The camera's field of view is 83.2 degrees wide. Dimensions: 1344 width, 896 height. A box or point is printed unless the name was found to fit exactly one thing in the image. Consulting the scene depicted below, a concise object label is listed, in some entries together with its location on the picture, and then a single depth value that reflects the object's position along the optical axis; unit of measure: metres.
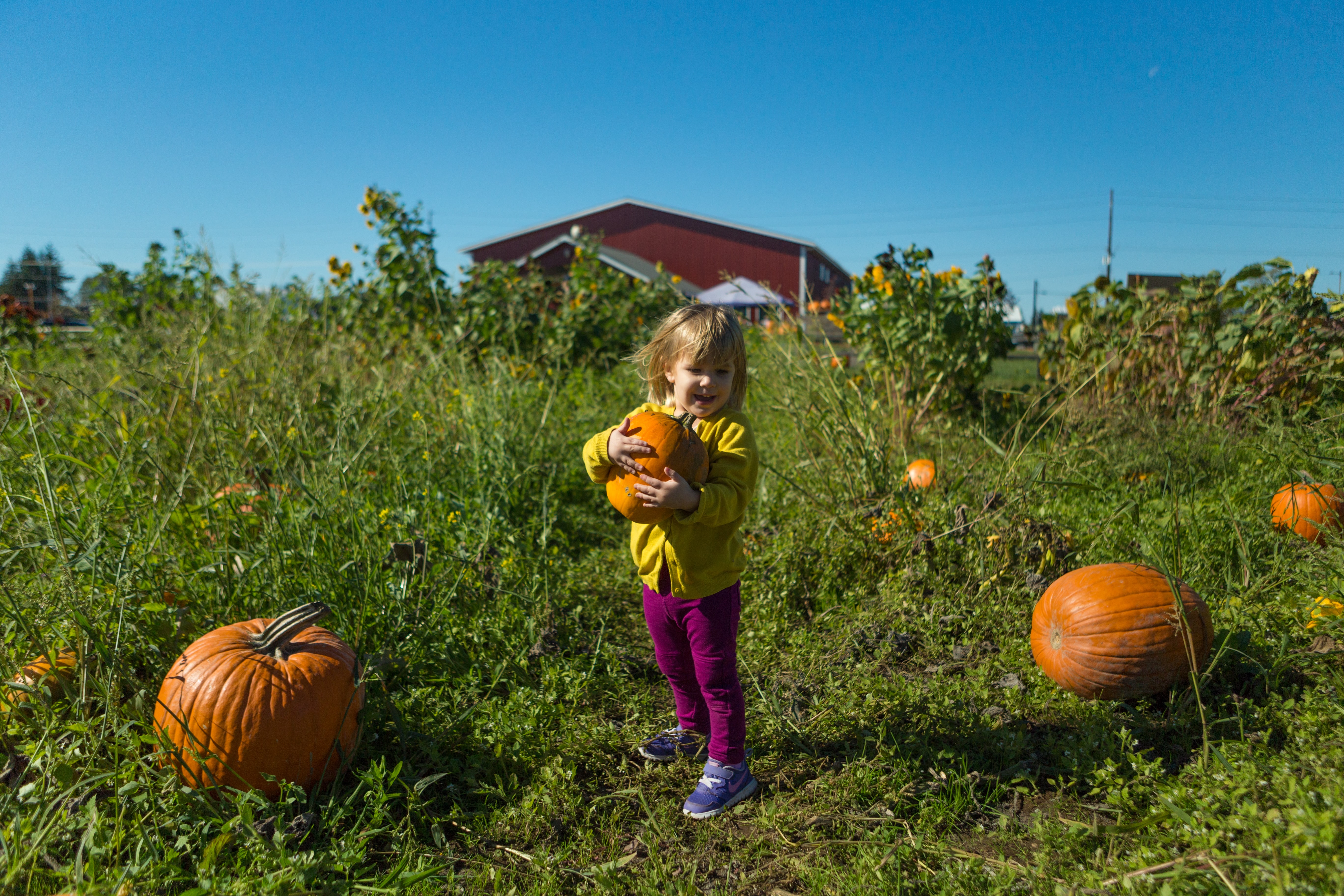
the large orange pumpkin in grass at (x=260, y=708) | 2.03
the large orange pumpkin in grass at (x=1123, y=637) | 2.42
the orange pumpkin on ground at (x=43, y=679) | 2.03
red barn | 35.41
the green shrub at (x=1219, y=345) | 4.55
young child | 2.12
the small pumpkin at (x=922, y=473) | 4.04
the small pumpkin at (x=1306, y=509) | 2.79
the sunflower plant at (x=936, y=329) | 5.34
